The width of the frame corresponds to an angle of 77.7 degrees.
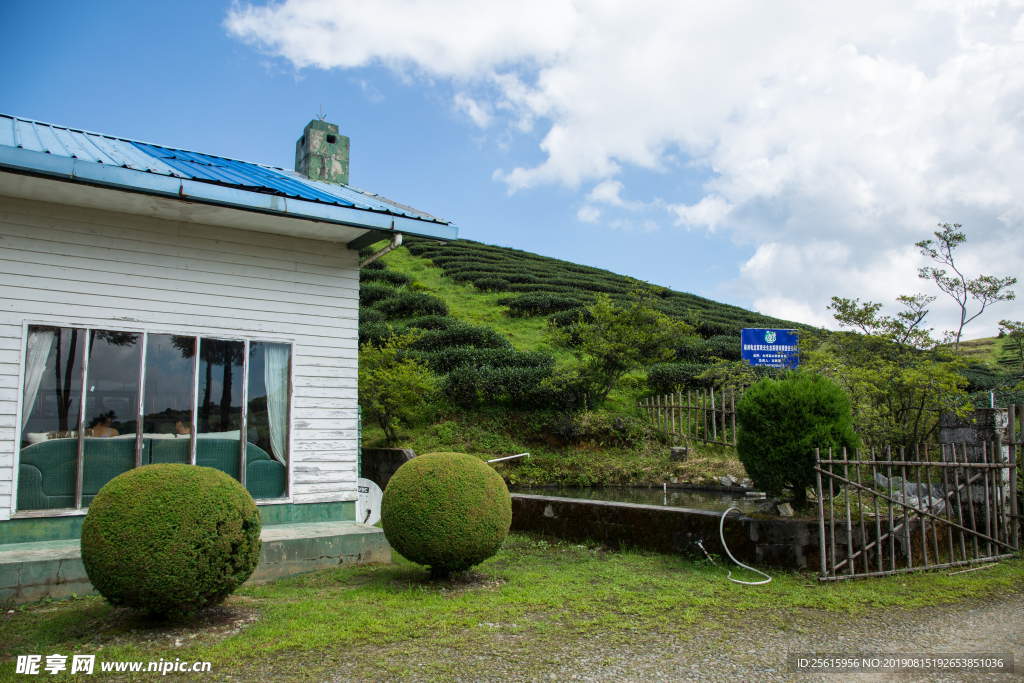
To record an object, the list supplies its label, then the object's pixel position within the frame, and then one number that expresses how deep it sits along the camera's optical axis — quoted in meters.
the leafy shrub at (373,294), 25.72
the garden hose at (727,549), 6.01
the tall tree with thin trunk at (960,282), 10.48
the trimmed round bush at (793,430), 6.40
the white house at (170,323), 6.24
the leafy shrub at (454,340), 18.66
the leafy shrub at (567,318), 23.86
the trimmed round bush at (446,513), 5.82
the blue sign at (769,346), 14.84
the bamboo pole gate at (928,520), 6.16
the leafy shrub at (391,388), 12.98
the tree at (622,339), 14.41
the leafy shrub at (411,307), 23.53
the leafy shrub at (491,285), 31.69
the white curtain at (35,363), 6.26
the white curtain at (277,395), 7.47
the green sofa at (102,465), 6.26
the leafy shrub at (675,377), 16.81
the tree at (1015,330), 11.91
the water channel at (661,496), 9.93
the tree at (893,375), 8.80
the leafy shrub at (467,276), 32.98
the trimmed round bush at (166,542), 4.38
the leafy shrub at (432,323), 20.42
